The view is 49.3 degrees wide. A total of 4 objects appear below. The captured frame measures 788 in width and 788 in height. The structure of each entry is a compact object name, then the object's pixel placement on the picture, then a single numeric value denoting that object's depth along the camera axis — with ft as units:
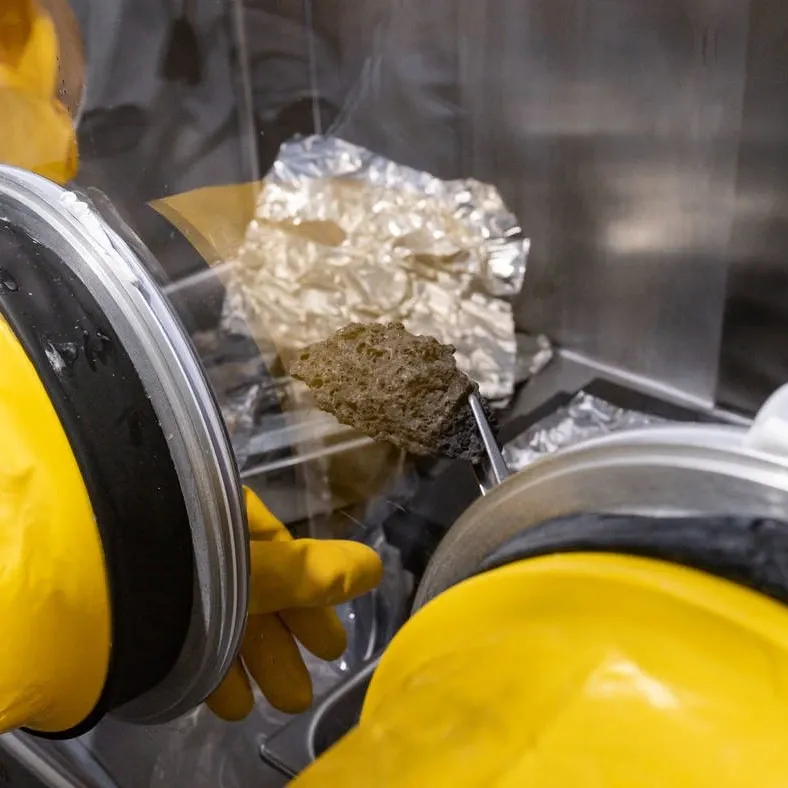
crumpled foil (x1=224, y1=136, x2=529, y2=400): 2.31
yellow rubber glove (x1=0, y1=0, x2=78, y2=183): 2.16
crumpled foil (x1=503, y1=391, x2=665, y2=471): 2.10
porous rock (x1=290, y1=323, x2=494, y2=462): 1.44
